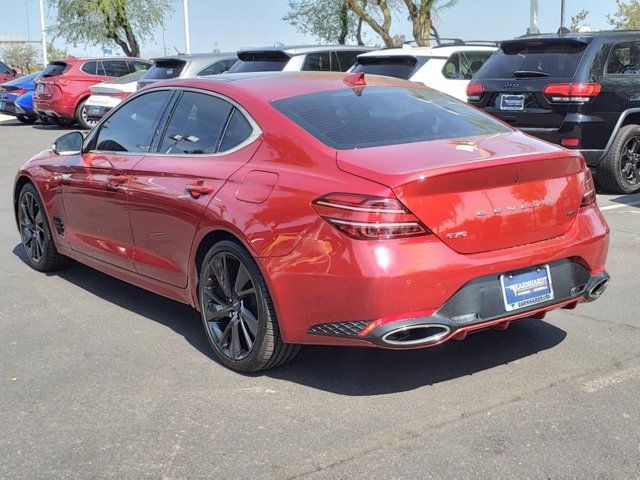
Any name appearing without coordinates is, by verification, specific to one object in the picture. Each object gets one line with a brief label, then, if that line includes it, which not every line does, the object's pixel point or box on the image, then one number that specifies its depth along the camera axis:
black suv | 8.99
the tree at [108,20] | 35.19
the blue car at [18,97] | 22.70
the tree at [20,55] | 63.91
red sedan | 3.67
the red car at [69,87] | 20.03
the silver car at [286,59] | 13.61
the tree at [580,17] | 44.53
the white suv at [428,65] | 11.95
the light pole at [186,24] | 34.47
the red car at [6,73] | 32.94
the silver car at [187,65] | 15.80
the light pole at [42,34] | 45.31
